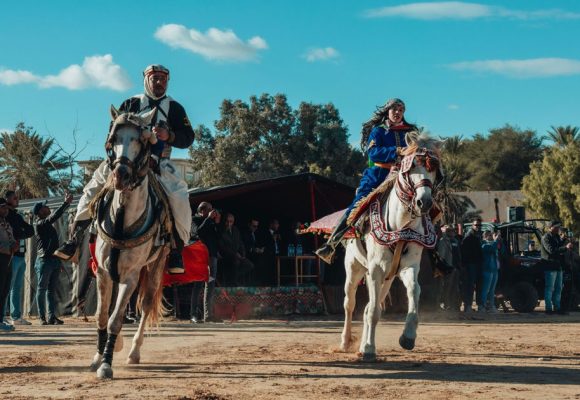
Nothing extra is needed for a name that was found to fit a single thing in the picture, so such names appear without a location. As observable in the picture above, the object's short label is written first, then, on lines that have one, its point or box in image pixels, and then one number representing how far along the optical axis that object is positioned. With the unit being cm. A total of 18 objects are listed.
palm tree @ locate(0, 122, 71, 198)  3957
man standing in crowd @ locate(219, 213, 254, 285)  1781
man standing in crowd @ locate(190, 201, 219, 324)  1703
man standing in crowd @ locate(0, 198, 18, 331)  1434
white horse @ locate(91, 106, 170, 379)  807
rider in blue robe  1040
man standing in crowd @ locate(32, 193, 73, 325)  1650
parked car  2170
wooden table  2111
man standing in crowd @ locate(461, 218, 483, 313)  2062
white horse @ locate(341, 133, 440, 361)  923
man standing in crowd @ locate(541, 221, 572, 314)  2109
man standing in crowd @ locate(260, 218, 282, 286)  2156
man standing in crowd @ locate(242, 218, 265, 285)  2044
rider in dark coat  930
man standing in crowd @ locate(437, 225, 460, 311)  1944
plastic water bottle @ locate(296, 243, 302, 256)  2158
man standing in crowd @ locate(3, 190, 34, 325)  1508
